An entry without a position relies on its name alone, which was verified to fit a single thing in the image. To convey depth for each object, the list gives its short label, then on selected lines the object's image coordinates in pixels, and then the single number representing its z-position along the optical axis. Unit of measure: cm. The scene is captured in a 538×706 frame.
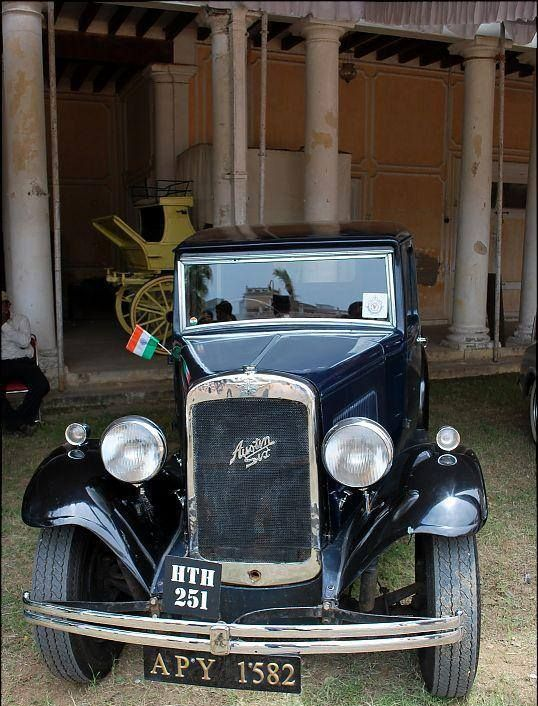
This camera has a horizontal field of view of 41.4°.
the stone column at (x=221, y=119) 717
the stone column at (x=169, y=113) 1067
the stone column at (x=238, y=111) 672
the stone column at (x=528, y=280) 945
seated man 612
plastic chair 610
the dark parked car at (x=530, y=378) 582
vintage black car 245
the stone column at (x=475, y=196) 877
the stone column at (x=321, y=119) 792
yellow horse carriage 838
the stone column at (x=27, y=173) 689
